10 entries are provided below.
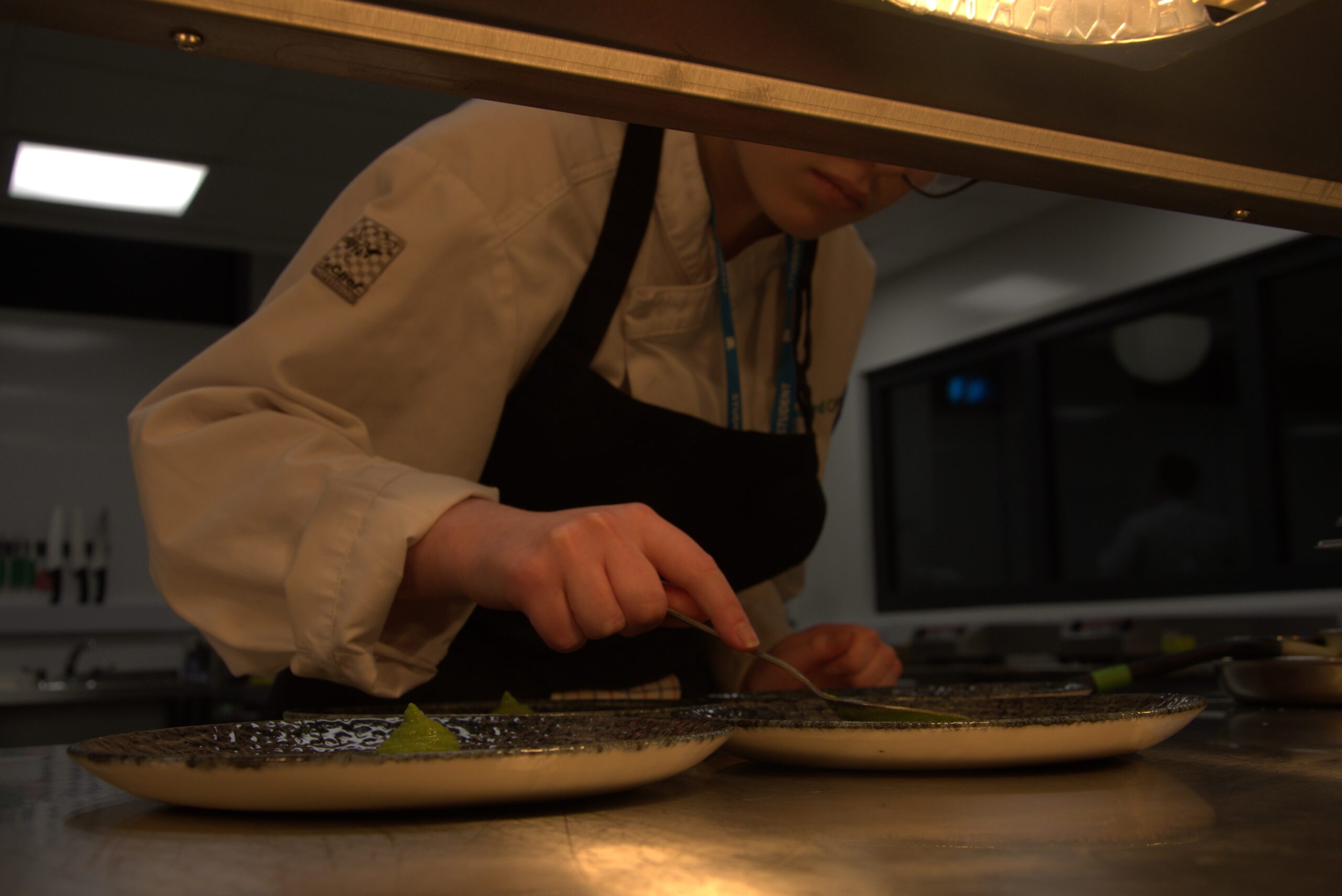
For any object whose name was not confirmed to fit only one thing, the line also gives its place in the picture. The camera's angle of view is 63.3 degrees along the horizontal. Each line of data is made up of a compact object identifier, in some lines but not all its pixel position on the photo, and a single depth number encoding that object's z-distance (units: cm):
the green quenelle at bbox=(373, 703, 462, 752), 48
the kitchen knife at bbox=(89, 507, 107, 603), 497
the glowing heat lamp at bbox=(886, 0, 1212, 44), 55
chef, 68
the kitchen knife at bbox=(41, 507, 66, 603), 490
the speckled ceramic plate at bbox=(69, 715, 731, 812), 40
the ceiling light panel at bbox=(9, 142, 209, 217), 420
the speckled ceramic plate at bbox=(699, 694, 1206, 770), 52
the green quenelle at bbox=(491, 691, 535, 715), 67
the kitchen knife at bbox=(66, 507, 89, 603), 491
